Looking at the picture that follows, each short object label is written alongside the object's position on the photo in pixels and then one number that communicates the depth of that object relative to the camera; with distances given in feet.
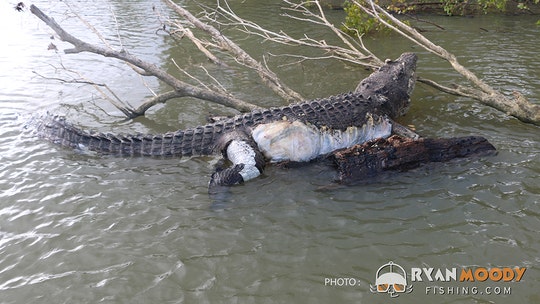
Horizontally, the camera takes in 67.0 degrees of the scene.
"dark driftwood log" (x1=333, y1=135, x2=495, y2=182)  17.11
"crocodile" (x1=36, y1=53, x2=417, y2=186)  18.53
